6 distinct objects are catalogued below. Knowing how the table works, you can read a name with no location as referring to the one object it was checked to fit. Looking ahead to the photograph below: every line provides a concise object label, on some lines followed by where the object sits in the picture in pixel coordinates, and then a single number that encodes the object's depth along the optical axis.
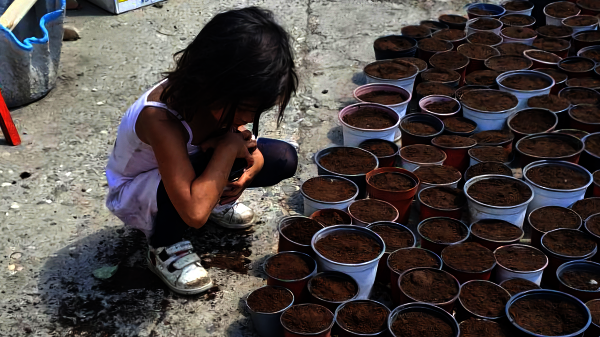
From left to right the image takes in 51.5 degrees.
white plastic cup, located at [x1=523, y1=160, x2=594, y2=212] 2.70
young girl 1.80
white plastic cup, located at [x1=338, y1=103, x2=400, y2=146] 3.10
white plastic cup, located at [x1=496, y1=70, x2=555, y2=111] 3.46
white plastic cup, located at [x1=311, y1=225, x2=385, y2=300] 2.22
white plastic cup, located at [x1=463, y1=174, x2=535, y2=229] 2.59
